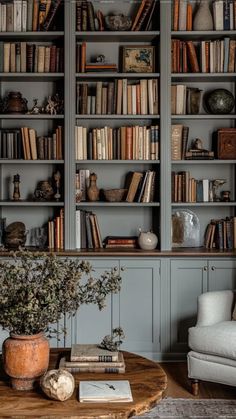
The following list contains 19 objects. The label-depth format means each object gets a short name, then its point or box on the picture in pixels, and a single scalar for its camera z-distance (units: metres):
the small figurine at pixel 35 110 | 4.76
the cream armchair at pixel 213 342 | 3.57
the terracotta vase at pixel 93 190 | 4.79
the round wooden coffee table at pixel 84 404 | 2.11
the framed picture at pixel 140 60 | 4.81
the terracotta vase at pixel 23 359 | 2.34
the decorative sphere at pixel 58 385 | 2.20
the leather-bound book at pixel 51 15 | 4.63
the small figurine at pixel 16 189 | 4.83
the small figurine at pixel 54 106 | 4.77
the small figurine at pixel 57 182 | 4.76
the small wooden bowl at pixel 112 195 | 4.79
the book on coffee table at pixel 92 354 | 2.60
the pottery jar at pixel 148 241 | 4.72
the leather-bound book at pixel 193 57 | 4.73
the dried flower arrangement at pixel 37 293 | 2.30
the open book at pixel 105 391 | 2.22
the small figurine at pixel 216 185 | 4.89
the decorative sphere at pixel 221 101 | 4.79
